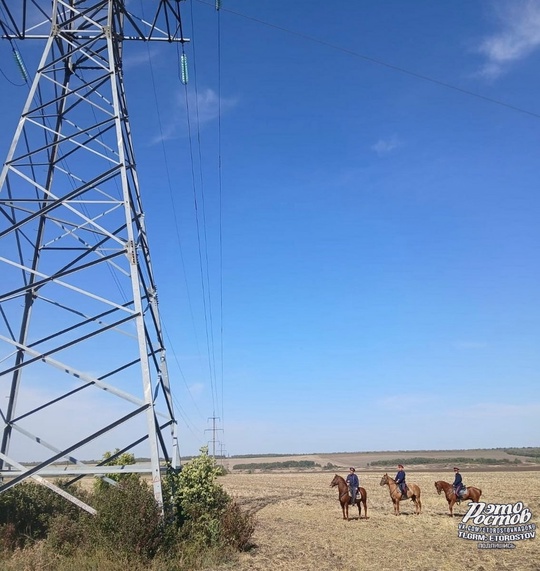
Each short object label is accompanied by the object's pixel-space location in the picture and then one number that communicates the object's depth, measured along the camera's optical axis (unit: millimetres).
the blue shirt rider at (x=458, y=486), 20547
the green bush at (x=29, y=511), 12589
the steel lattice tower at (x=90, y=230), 11391
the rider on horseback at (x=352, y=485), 20022
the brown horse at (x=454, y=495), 20453
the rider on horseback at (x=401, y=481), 21172
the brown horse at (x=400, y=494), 20969
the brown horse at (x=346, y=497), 19922
